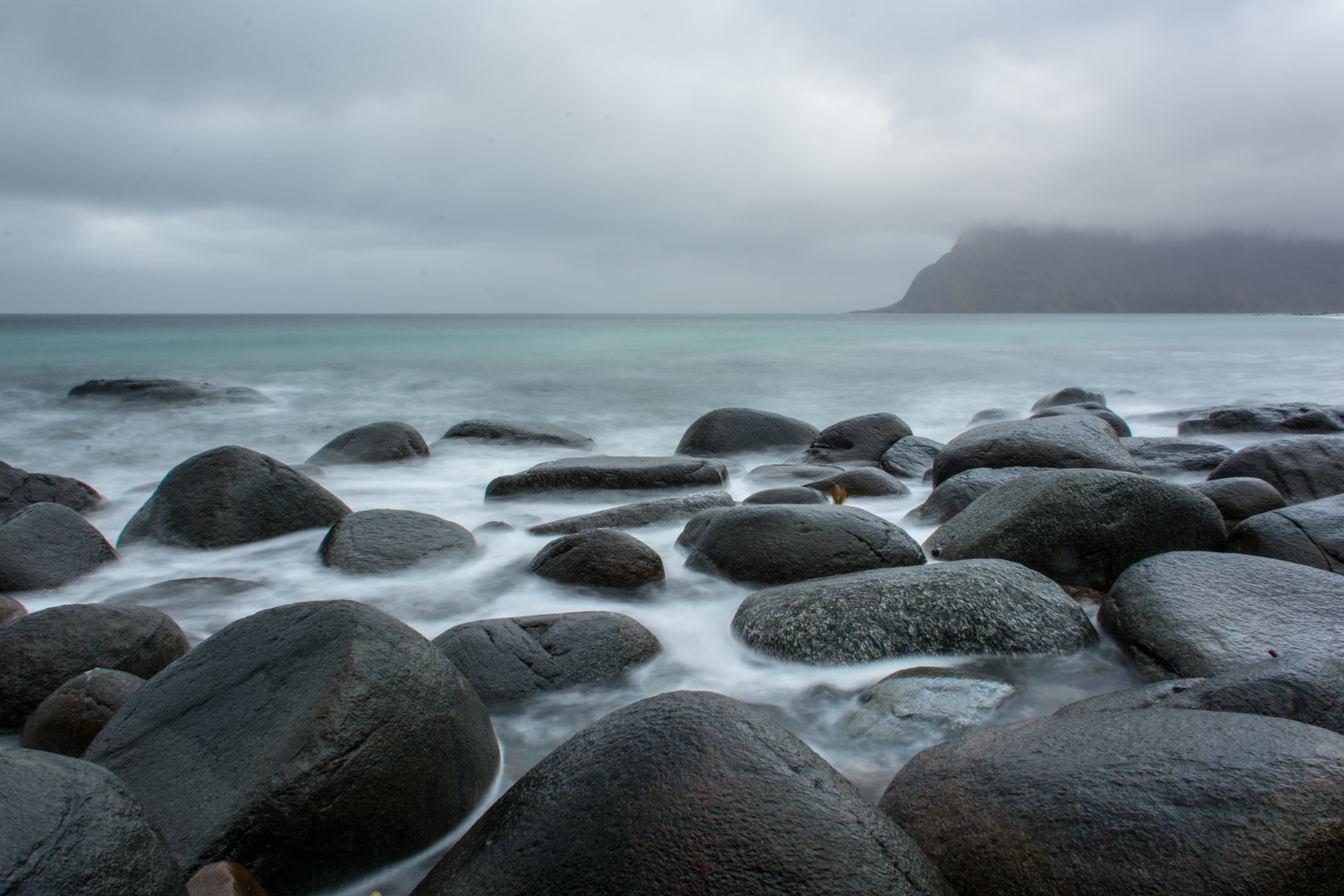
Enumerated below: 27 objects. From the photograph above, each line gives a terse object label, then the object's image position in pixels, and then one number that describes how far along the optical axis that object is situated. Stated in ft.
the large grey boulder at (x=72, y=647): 8.16
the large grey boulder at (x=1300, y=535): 10.89
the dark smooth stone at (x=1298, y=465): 15.79
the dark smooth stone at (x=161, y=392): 40.06
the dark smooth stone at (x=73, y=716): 7.16
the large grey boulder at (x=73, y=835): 3.94
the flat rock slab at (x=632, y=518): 15.49
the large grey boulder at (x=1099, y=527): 11.32
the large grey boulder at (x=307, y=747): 5.34
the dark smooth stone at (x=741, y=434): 25.21
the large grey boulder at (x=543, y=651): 8.75
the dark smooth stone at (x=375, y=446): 23.80
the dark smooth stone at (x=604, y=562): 12.16
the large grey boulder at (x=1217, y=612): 8.04
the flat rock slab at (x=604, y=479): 18.56
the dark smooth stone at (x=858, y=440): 24.18
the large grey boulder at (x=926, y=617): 9.22
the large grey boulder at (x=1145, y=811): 4.57
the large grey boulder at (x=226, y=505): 14.43
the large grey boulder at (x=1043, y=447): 16.69
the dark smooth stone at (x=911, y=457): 22.22
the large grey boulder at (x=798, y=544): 11.58
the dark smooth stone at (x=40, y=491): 17.23
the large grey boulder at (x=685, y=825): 4.26
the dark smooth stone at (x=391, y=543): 13.38
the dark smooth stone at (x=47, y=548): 12.18
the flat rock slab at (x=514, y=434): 27.07
